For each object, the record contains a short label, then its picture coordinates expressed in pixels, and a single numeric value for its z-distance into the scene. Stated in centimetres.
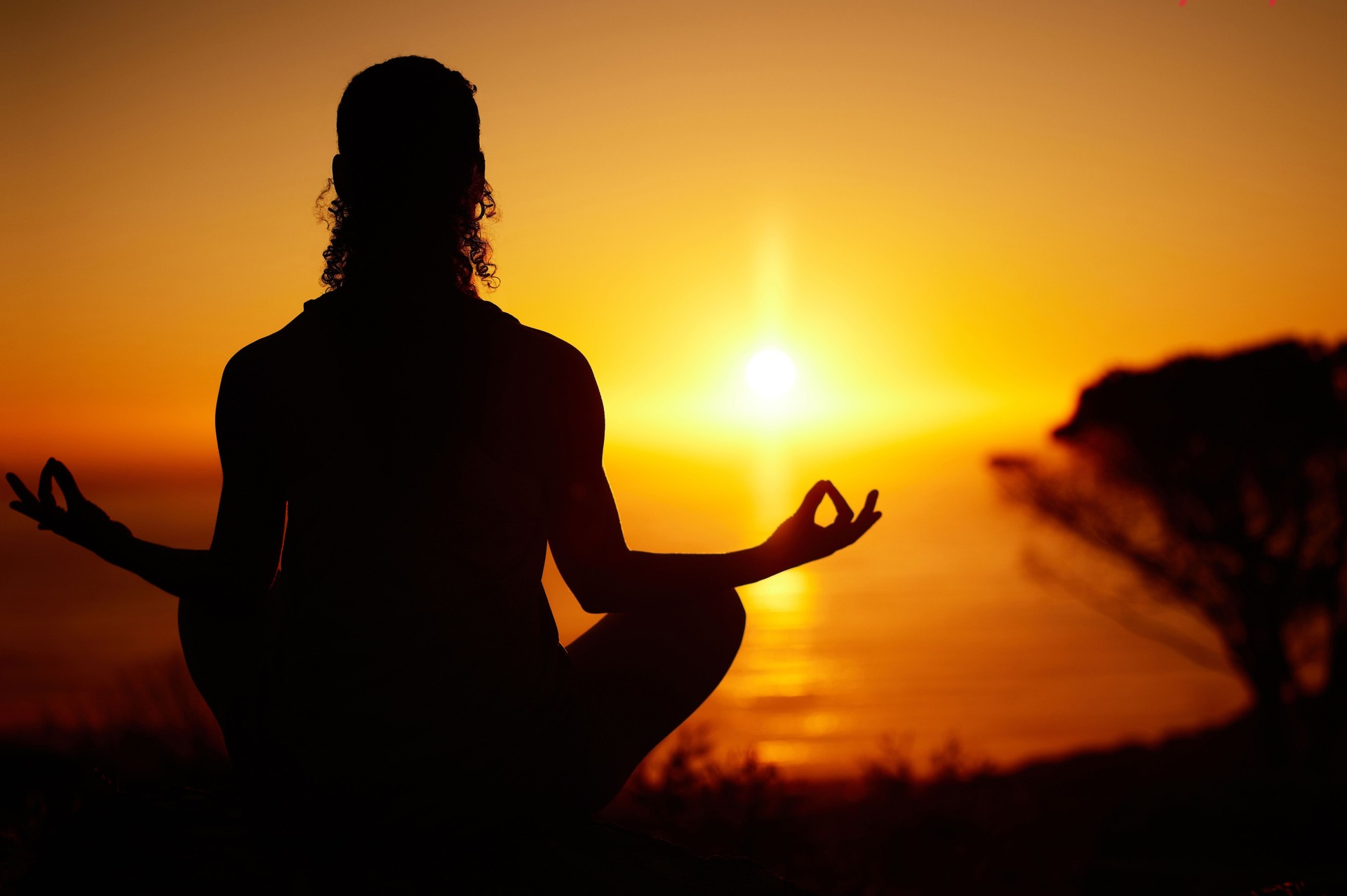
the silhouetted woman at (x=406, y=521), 193
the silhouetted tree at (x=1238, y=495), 1383
